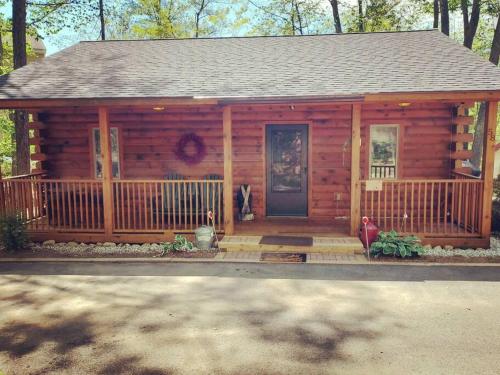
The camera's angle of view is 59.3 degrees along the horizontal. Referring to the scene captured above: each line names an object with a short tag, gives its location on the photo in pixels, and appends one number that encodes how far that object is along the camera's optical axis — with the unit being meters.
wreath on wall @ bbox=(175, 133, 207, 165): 10.88
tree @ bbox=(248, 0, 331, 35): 26.92
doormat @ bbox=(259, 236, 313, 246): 8.55
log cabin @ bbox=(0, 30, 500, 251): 8.63
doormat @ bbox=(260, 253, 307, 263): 8.05
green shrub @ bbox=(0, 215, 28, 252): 8.75
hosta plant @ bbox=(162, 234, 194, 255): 8.59
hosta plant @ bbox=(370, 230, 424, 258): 8.08
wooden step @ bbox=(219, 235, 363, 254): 8.38
